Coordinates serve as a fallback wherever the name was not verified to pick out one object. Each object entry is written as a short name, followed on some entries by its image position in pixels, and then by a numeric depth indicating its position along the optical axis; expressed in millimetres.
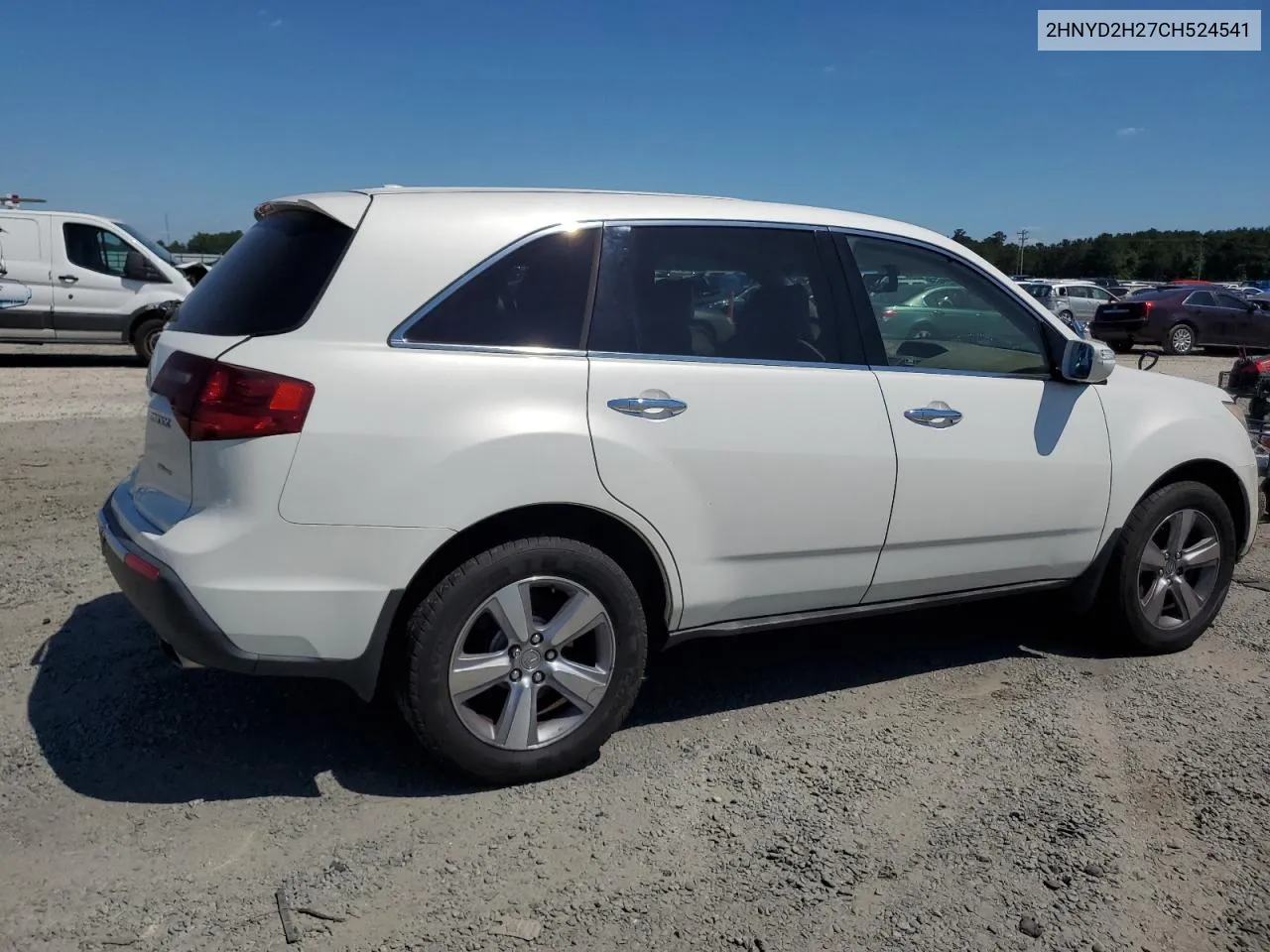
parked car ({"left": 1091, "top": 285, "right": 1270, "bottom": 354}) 22828
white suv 3047
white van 13797
